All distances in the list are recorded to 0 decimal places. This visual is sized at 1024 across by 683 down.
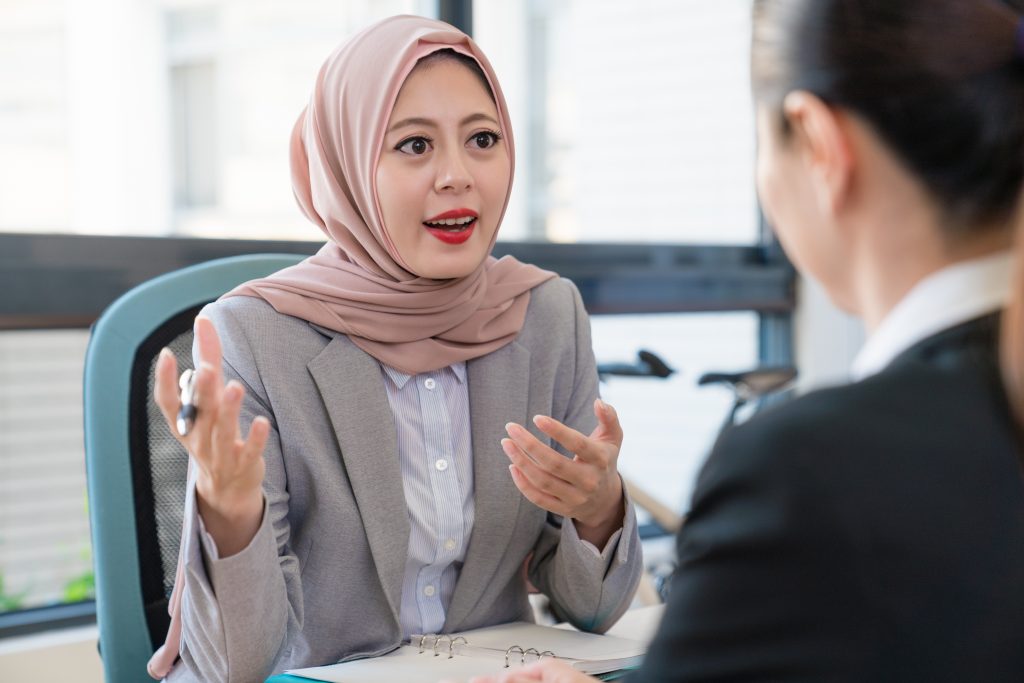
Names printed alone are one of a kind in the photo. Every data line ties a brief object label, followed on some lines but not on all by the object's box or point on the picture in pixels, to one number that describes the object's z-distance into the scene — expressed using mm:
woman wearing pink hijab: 1172
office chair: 1291
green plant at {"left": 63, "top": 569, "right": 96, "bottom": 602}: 2178
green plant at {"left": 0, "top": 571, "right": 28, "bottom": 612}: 2092
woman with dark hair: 619
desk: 1344
